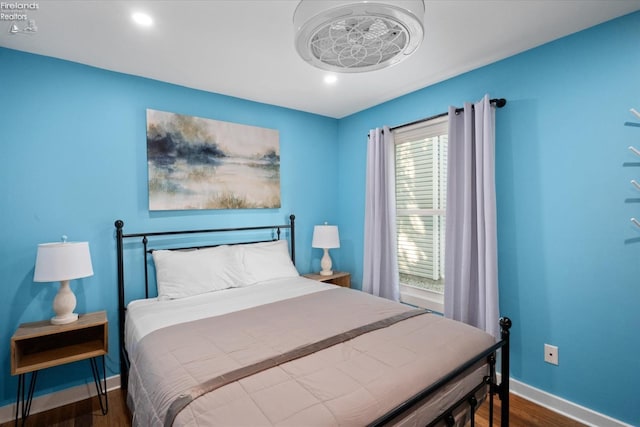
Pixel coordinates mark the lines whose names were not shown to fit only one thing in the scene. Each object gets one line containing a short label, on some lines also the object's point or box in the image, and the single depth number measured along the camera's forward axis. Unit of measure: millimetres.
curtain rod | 2322
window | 2965
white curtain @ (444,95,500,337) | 2275
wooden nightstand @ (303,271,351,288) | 3299
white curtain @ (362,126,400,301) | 3135
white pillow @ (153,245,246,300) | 2389
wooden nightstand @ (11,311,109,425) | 1870
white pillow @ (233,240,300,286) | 2787
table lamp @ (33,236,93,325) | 1892
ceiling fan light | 1232
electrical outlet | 2102
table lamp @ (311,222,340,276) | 3373
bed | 1097
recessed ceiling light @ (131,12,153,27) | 1767
